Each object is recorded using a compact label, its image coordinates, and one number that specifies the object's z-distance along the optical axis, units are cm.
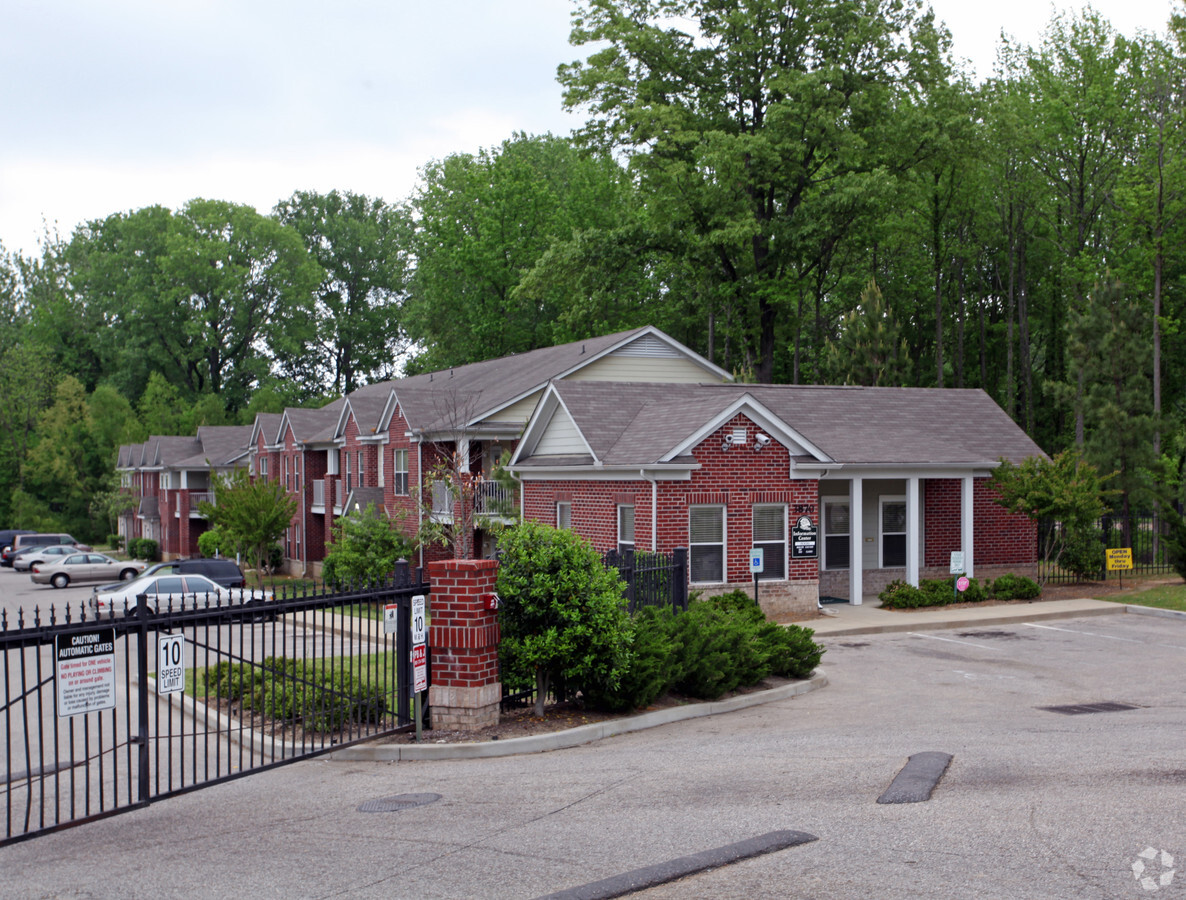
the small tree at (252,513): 3775
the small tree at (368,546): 3167
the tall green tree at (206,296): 7506
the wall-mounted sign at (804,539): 2356
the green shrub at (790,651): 1498
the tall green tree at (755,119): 3838
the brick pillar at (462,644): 1159
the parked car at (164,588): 2769
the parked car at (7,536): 6303
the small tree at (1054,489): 2561
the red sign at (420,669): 1138
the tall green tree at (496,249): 5500
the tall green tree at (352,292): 8306
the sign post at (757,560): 2209
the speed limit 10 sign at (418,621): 1146
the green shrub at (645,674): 1260
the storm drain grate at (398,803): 899
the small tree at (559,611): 1208
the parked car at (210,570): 3341
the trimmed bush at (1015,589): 2583
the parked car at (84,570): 4384
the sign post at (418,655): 1138
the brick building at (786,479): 2306
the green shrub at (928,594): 2492
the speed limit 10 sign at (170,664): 885
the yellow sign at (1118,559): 2672
